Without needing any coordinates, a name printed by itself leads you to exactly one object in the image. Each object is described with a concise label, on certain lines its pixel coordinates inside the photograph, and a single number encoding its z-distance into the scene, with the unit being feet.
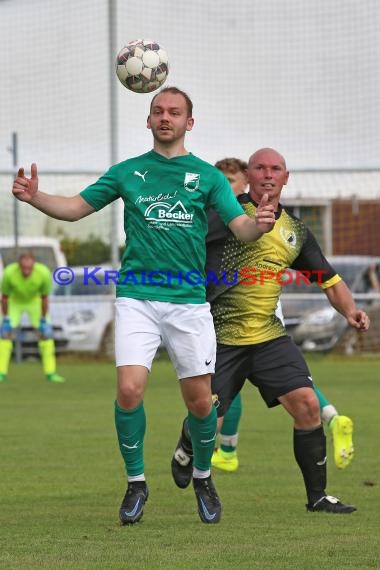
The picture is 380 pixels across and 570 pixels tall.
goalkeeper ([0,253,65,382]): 122.72
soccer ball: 47.34
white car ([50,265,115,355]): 146.72
